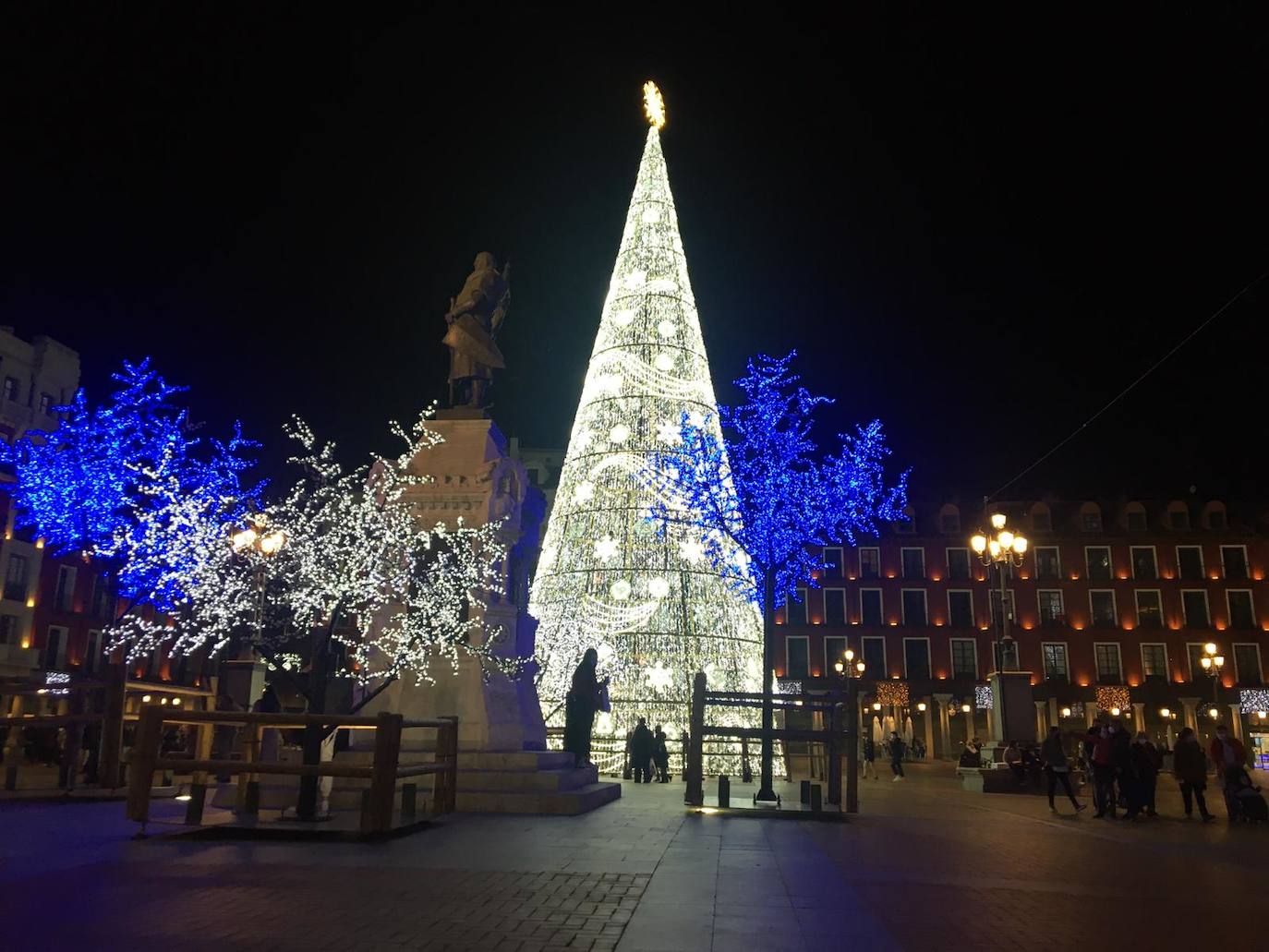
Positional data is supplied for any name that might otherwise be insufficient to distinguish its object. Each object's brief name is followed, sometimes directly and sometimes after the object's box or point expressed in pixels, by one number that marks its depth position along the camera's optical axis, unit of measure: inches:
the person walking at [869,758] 1365.7
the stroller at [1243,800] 665.0
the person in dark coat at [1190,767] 683.4
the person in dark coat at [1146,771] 676.1
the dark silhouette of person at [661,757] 901.8
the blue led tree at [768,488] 858.1
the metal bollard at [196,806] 410.6
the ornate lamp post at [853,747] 580.4
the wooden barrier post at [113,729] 589.6
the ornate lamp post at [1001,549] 870.4
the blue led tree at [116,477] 1021.2
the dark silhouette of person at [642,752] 875.4
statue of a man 663.1
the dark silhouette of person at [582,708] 669.3
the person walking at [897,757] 1218.6
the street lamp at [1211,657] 1403.9
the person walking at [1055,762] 698.8
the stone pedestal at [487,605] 586.2
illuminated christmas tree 951.6
